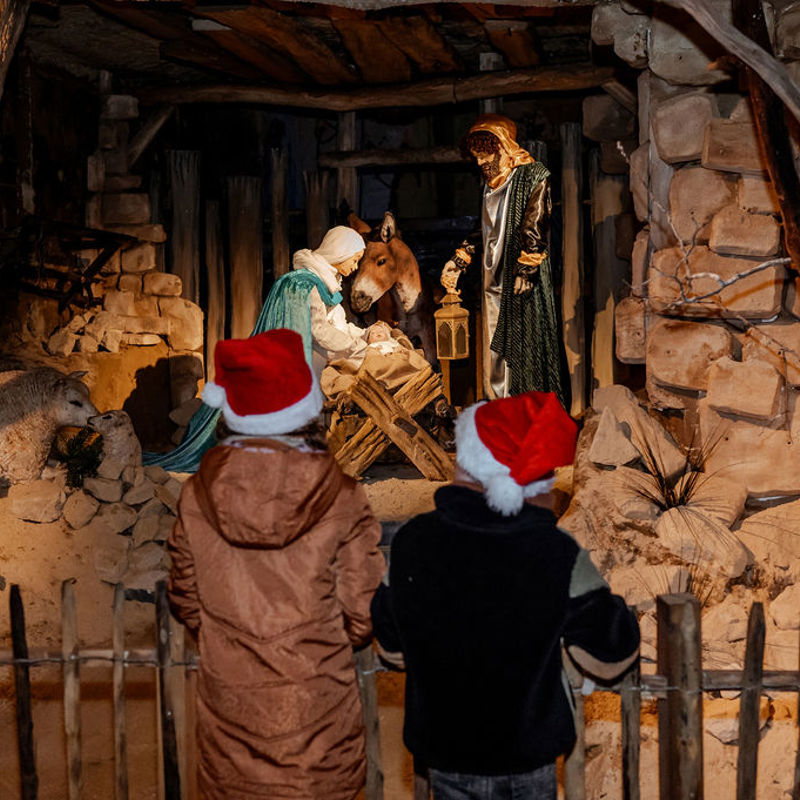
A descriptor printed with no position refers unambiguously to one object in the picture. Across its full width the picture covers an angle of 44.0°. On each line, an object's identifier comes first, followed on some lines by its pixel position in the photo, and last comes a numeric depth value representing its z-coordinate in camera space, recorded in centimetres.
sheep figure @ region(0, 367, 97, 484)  593
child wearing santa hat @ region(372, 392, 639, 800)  232
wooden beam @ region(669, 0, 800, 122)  374
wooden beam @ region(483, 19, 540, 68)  724
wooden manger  663
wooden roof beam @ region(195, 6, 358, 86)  667
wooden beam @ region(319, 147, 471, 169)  883
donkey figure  781
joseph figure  702
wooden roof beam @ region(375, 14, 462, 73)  712
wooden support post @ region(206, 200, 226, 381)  919
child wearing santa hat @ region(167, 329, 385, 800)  252
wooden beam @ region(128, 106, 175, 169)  879
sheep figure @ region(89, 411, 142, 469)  607
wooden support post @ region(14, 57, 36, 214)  771
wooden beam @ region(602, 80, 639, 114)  779
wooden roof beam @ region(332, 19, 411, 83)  720
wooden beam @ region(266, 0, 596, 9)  494
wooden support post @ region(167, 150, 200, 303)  909
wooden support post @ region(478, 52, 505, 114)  830
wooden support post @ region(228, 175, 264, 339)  910
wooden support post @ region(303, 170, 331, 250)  903
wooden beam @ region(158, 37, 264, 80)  788
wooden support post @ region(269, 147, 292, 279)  917
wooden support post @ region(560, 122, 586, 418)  852
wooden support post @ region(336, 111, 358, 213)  891
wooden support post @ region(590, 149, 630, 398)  839
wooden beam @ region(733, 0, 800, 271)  396
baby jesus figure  681
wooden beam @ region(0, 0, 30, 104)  462
